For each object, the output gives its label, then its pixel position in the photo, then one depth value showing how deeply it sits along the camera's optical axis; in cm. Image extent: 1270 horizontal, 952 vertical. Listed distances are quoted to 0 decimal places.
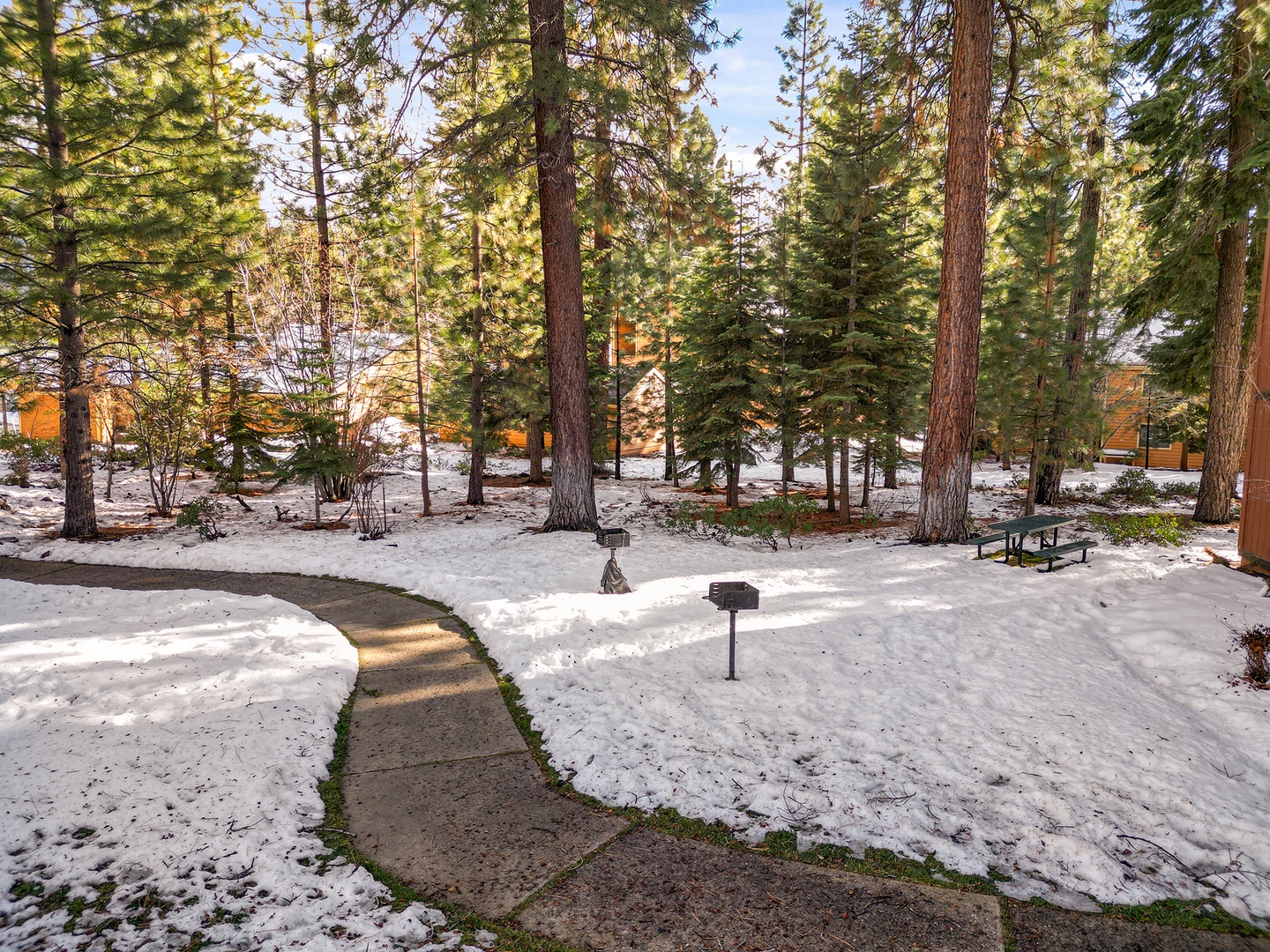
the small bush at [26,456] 1688
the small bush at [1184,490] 1592
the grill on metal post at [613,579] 755
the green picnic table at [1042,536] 834
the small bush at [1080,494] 1586
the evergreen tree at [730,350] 1339
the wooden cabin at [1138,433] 2206
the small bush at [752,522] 1096
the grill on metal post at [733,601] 529
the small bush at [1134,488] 1532
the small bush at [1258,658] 512
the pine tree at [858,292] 1195
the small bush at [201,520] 1141
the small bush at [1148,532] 968
